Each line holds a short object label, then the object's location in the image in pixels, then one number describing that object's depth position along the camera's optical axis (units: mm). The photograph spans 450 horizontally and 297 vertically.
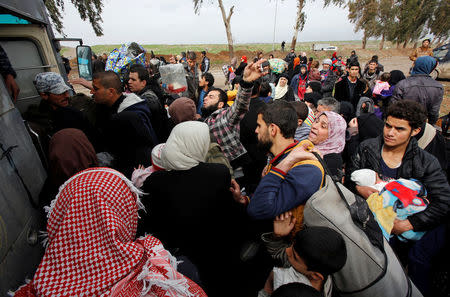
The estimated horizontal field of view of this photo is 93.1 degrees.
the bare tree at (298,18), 24394
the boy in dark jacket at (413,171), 1910
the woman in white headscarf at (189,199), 1652
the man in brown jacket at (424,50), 7270
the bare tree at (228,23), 17641
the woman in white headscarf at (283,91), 6297
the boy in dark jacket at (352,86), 5492
